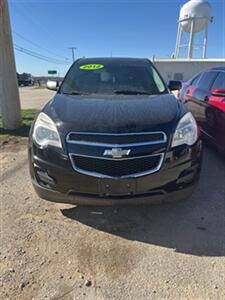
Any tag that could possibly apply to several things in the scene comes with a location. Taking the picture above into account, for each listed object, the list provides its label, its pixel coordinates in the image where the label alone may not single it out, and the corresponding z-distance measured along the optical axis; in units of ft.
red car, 10.92
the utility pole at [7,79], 15.46
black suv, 6.15
